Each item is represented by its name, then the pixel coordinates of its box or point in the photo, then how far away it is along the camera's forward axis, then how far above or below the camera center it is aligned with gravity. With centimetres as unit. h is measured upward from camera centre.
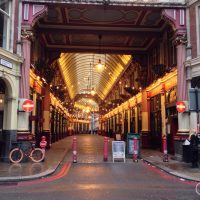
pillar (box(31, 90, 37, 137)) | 2032 +120
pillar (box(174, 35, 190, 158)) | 1548 +192
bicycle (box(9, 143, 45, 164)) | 1403 -105
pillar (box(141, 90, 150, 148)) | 2461 +81
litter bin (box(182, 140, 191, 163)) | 1446 -100
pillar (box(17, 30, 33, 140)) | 1484 +220
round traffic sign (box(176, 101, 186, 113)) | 1526 +117
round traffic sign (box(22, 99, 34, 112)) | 1462 +120
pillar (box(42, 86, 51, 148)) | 2527 +144
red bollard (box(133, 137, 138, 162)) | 1577 -90
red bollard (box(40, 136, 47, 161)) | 1516 -62
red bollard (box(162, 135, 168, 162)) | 1530 -98
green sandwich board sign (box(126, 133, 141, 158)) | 1739 -65
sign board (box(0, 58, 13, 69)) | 1403 +306
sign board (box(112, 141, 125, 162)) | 1562 -93
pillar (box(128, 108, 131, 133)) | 3359 +126
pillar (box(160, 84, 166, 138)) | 2056 +129
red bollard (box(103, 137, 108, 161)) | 1555 -77
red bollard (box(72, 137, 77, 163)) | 1512 -110
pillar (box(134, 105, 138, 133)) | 2944 +114
